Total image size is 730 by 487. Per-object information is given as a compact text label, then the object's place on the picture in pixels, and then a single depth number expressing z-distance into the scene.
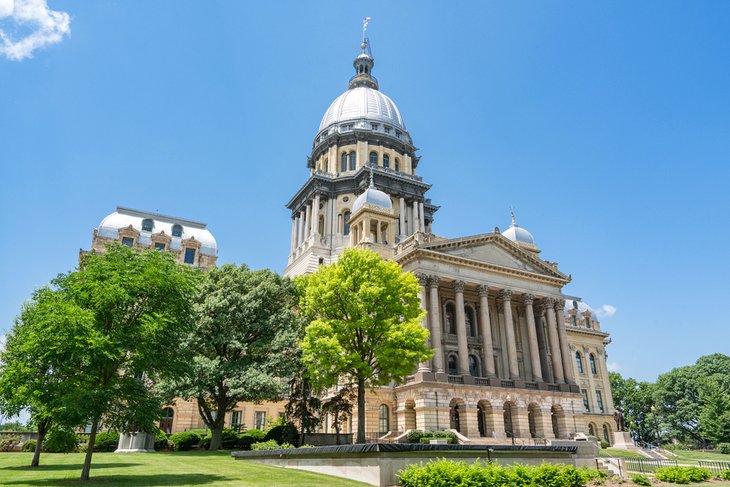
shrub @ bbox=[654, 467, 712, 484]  23.67
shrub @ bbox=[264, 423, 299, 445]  37.56
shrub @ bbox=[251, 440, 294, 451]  32.44
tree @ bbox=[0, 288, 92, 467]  18.70
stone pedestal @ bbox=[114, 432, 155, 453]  35.09
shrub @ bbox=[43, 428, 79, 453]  19.88
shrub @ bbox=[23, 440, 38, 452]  37.72
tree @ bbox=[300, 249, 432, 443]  33.03
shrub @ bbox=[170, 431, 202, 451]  39.99
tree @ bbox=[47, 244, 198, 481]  19.14
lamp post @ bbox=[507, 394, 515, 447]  46.95
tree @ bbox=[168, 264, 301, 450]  36.81
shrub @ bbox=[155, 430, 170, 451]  40.56
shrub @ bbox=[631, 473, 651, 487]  22.25
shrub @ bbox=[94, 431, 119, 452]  38.16
